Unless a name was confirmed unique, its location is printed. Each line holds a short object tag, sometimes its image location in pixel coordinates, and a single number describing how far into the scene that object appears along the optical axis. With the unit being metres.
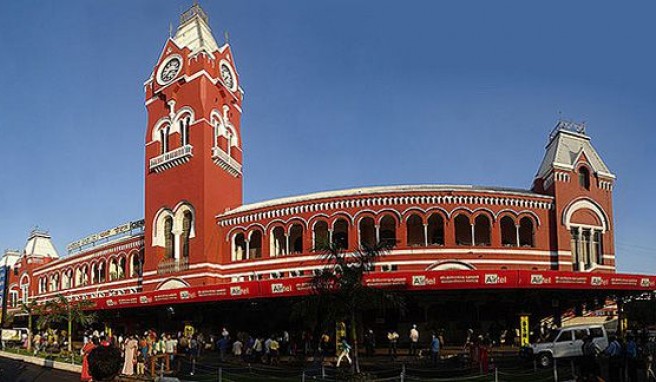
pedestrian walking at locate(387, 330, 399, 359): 29.19
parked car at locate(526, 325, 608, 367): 25.25
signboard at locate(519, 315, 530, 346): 29.93
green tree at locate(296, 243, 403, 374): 21.36
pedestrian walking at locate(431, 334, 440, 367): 26.25
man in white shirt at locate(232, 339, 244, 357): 29.93
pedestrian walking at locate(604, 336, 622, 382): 18.73
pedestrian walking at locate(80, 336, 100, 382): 11.28
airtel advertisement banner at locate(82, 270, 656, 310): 30.12
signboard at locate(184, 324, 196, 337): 36.61
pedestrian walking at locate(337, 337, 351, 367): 24.00
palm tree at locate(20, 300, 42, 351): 41.86
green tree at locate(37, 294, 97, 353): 38.94
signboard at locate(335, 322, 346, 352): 27.12
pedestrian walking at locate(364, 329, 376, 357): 30.55
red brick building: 37.84
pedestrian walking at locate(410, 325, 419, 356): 30.03
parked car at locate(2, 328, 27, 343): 48.84
